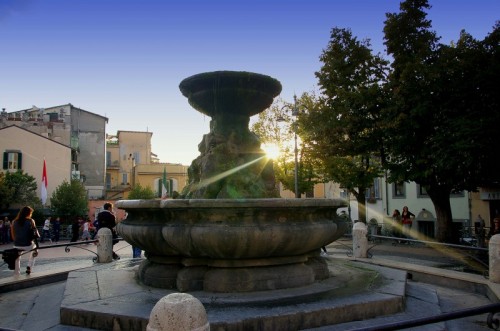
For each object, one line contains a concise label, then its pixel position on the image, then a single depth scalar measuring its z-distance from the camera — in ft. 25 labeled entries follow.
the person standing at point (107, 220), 36.03
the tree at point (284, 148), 101.65
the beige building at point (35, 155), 126.93
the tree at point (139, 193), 157.58
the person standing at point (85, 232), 85.71
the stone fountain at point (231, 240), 17.26
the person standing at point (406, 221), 75.05
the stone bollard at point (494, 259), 22.84
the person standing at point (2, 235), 82.84
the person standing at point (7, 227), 83.97
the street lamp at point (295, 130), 78.40
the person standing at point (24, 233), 28.63
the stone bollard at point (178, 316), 8.79
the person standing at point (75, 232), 82.34
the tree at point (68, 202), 115.34
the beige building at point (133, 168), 186.60
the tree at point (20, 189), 108.86
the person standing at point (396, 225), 81.59
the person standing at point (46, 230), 86.43
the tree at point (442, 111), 48.29
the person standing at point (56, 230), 88.64
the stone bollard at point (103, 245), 33.63
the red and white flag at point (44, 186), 96.36
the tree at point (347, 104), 61.05
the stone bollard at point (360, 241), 33.14
